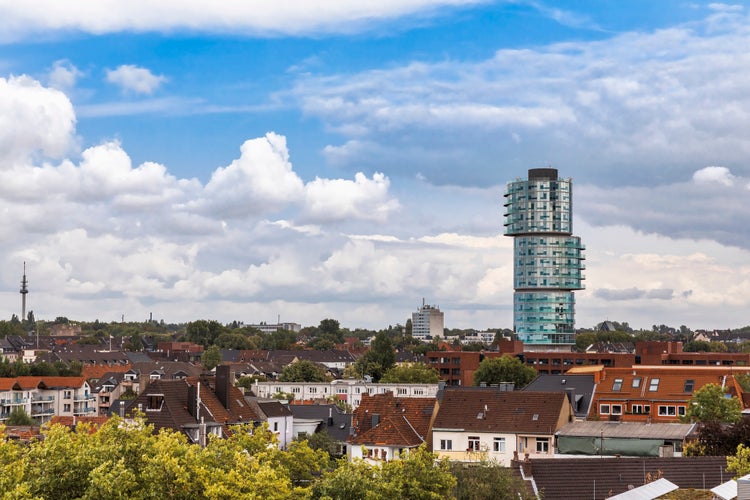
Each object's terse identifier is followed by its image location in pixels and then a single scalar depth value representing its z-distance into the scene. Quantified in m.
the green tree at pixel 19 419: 116.44
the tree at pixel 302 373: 170.62
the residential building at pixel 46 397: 134.88
